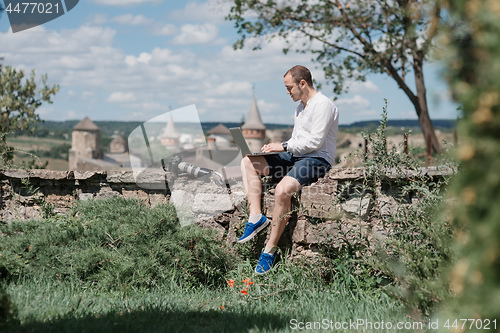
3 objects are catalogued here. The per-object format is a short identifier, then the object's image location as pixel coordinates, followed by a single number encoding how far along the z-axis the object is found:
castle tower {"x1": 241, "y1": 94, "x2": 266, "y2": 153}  85.81
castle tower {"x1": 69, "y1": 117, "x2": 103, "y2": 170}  85.56
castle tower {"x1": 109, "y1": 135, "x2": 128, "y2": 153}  125.31
